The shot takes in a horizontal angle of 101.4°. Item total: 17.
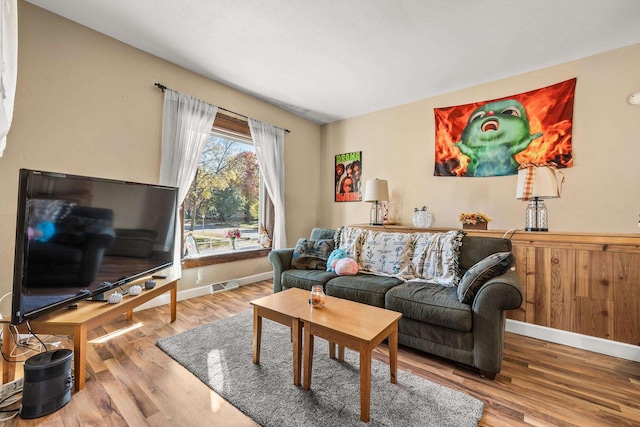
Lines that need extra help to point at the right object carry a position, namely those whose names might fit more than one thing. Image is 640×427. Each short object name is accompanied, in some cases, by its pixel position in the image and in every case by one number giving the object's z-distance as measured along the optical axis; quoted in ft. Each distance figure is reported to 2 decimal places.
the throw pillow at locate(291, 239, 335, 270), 9.75
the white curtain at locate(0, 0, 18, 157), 4.90
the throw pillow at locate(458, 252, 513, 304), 6.03
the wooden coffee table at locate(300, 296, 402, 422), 4.39
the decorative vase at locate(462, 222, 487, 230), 9.25
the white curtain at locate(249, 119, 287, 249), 12.59
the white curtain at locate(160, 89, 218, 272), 9.45
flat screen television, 4.62
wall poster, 14.16
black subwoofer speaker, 4.40
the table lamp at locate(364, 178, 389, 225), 11.46
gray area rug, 4.48
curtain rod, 9.27
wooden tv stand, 5.00
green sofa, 5.58
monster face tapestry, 8.84
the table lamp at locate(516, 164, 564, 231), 7.57
